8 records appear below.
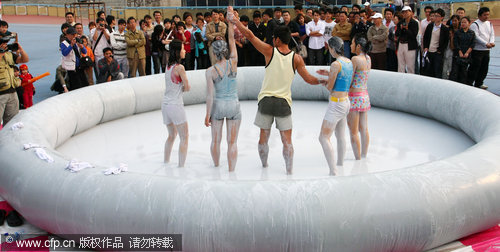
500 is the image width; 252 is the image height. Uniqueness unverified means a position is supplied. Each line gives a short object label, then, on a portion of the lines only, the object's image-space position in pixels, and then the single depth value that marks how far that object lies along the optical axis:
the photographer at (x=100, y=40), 8.71
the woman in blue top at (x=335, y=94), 4.96
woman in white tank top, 4.99
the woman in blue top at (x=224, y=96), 4.89
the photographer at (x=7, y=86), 5.93
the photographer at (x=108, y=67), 8.19
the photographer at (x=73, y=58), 7.97
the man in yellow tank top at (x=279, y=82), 4.80
